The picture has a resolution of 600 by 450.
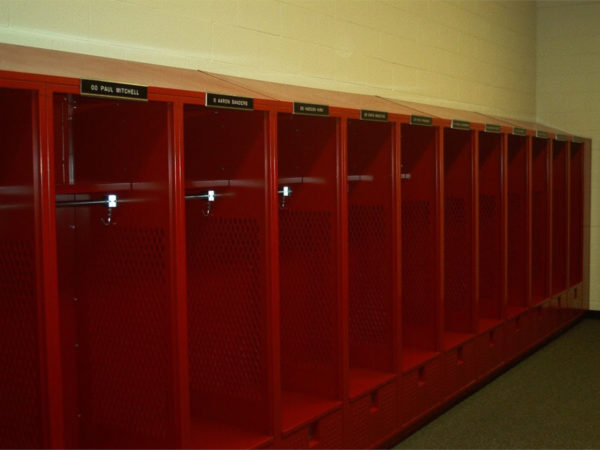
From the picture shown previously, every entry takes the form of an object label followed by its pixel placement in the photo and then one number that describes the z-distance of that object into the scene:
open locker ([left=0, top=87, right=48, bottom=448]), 2.15
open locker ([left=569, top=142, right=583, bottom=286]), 6.91
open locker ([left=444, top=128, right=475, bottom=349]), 4.74
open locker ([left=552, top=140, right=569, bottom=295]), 6.55
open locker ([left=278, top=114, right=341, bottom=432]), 3.40
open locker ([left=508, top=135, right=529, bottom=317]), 5.62
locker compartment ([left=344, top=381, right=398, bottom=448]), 3.51
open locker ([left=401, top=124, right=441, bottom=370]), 4.26
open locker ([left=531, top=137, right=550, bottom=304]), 6.09
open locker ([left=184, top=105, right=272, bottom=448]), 2.96
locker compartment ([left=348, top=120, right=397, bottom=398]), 3.85
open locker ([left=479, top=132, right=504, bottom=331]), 5.19
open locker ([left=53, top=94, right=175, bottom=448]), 2.57
